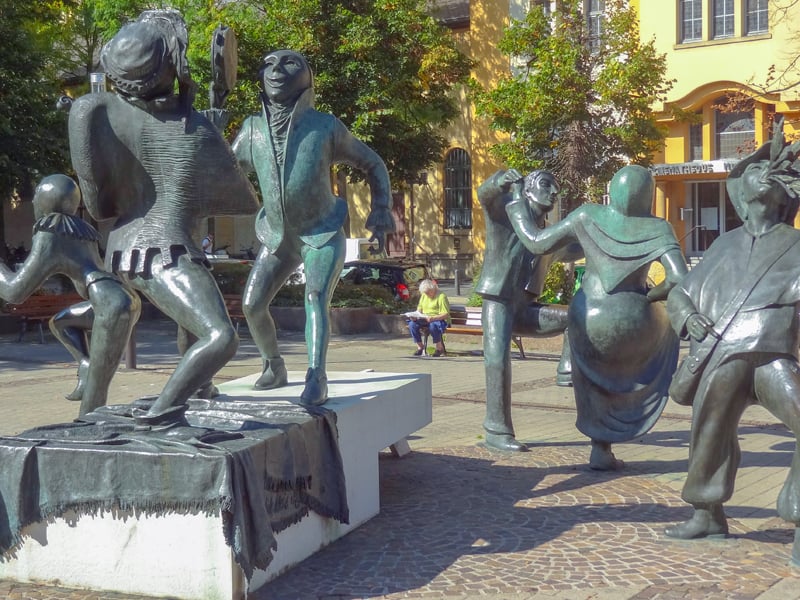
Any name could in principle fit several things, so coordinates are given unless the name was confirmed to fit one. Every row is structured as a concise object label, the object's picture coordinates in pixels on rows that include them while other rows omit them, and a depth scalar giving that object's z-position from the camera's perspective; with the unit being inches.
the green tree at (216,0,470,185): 780.0
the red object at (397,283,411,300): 757.8
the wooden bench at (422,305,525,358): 592.4
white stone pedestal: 175.9
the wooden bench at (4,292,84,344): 660.7
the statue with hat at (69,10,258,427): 191.0
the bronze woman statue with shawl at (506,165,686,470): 252.5
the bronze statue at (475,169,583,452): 294.4
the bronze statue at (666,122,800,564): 189.6
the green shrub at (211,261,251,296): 773.3
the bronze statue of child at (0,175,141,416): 207.9
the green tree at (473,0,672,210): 724.0
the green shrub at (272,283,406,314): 700.0
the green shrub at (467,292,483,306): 677.9
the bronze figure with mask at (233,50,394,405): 241.8
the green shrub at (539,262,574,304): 659.4
